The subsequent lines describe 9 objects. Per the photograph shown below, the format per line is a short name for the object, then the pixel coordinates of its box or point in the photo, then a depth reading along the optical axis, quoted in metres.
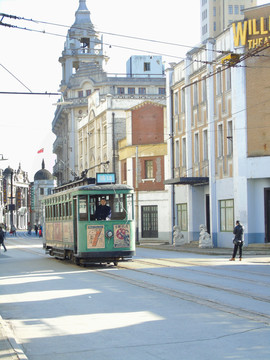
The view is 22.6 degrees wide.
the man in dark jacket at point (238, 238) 28.33
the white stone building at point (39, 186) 151.00
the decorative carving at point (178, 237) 45.22
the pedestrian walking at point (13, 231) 100.08
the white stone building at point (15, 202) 177.75
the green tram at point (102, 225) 23.80
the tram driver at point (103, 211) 24.05
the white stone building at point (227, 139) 36.97
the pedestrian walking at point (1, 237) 41.25
